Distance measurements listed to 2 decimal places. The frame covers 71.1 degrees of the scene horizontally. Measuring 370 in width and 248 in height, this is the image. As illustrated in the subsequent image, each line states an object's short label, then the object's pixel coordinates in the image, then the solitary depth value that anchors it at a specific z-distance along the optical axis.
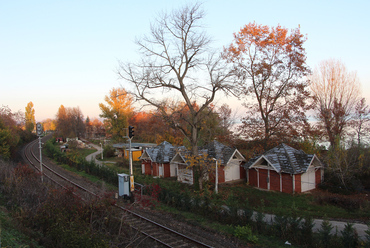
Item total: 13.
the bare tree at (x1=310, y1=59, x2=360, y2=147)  31.02
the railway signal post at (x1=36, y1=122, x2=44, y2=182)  22.77
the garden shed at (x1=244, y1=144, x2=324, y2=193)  22.92
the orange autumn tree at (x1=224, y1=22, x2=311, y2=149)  27.84
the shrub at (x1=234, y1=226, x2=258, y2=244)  11.46
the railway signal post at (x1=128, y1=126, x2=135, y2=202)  17.97
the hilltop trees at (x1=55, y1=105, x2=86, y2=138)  77.62
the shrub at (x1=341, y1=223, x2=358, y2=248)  10.07
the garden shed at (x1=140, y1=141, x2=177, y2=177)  31.05
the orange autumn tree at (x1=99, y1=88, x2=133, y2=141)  58.22
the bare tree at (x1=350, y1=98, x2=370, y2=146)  29.38
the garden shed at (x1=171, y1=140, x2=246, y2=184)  26.48
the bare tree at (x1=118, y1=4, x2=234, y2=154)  20.58
